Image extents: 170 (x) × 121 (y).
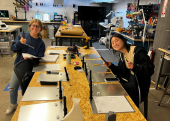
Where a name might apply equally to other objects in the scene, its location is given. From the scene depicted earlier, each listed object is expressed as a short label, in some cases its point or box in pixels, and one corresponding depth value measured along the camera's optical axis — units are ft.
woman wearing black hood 5.27
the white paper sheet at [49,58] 7.22
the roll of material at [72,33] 13.20
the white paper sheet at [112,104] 3.72
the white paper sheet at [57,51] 8.91
